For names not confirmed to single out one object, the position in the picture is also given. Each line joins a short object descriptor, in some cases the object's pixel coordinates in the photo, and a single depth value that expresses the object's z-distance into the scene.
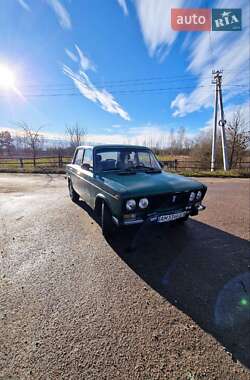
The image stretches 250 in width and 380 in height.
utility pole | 16.73
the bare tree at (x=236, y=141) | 18.67
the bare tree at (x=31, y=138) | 21.83
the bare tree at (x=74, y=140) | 30.53
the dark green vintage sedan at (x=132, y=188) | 3.15
